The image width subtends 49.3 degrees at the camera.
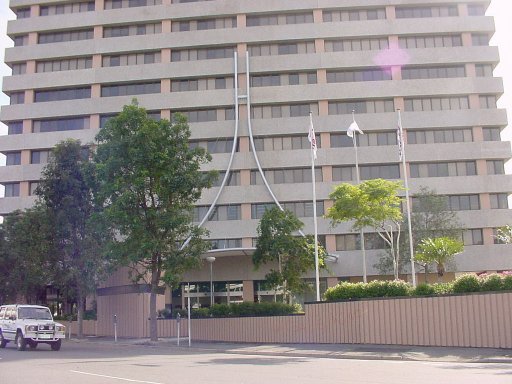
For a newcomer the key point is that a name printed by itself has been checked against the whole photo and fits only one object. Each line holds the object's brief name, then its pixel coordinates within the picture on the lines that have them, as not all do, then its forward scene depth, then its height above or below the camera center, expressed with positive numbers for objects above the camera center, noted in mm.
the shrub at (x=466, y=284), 20344 -343
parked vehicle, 23344 -1801
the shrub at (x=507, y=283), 19422 -322
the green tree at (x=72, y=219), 33156 +3812
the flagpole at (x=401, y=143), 29264 +7014
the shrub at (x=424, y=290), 21672 -558
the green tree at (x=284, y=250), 32250 +1637
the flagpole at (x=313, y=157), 25953 +6181
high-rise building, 49875 +16773
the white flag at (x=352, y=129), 33750 +8901
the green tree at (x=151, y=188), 27953 +4728
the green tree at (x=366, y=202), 29594 +3986
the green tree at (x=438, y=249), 33844 +1569
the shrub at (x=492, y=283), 19734 -316
